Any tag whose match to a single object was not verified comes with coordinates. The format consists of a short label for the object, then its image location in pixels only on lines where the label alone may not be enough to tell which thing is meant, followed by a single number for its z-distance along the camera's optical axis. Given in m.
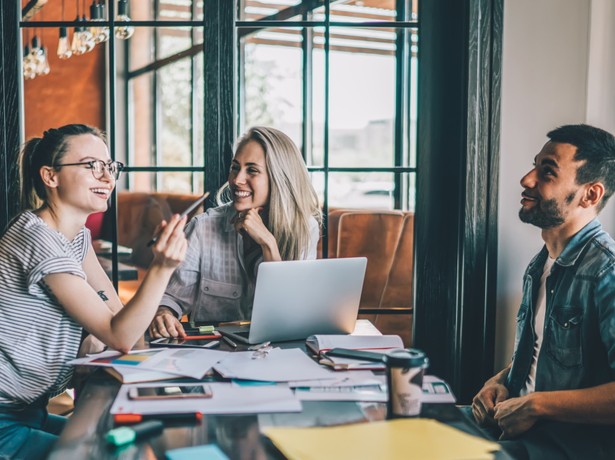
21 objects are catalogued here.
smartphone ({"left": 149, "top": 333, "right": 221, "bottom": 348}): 1.76
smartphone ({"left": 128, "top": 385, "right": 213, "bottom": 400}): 1.34
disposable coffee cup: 1.25
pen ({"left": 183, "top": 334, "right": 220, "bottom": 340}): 1.85
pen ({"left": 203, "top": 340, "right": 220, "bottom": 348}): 1.75
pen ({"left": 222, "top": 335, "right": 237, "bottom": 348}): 1.79
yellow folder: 1.08
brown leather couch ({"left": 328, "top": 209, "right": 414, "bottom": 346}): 2.94
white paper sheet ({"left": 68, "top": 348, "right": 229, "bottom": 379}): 1.51
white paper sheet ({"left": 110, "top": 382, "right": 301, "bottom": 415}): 1.28
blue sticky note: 1.07
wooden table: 1.10
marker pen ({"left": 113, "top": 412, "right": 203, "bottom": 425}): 1.23
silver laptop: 1.79
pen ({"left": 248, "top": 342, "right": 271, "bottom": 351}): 1.74
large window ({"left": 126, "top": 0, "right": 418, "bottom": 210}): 2.64
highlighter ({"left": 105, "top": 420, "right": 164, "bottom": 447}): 1.12
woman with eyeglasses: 1.62
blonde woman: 2.32
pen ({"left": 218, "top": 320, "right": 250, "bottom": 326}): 2.04
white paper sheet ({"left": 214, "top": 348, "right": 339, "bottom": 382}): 1.48
